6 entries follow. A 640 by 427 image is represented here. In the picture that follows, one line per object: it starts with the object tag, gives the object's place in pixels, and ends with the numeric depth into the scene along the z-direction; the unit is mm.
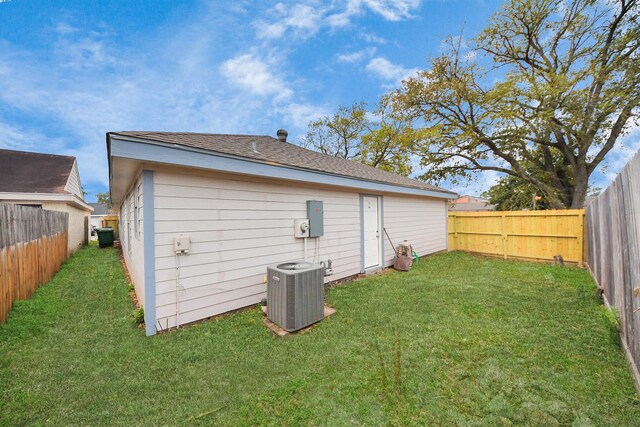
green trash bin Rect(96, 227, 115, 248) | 11828
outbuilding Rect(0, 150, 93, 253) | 9734
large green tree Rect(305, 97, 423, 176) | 18109
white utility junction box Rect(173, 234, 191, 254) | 3343
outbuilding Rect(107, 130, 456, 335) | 3230
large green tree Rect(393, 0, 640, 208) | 10078
